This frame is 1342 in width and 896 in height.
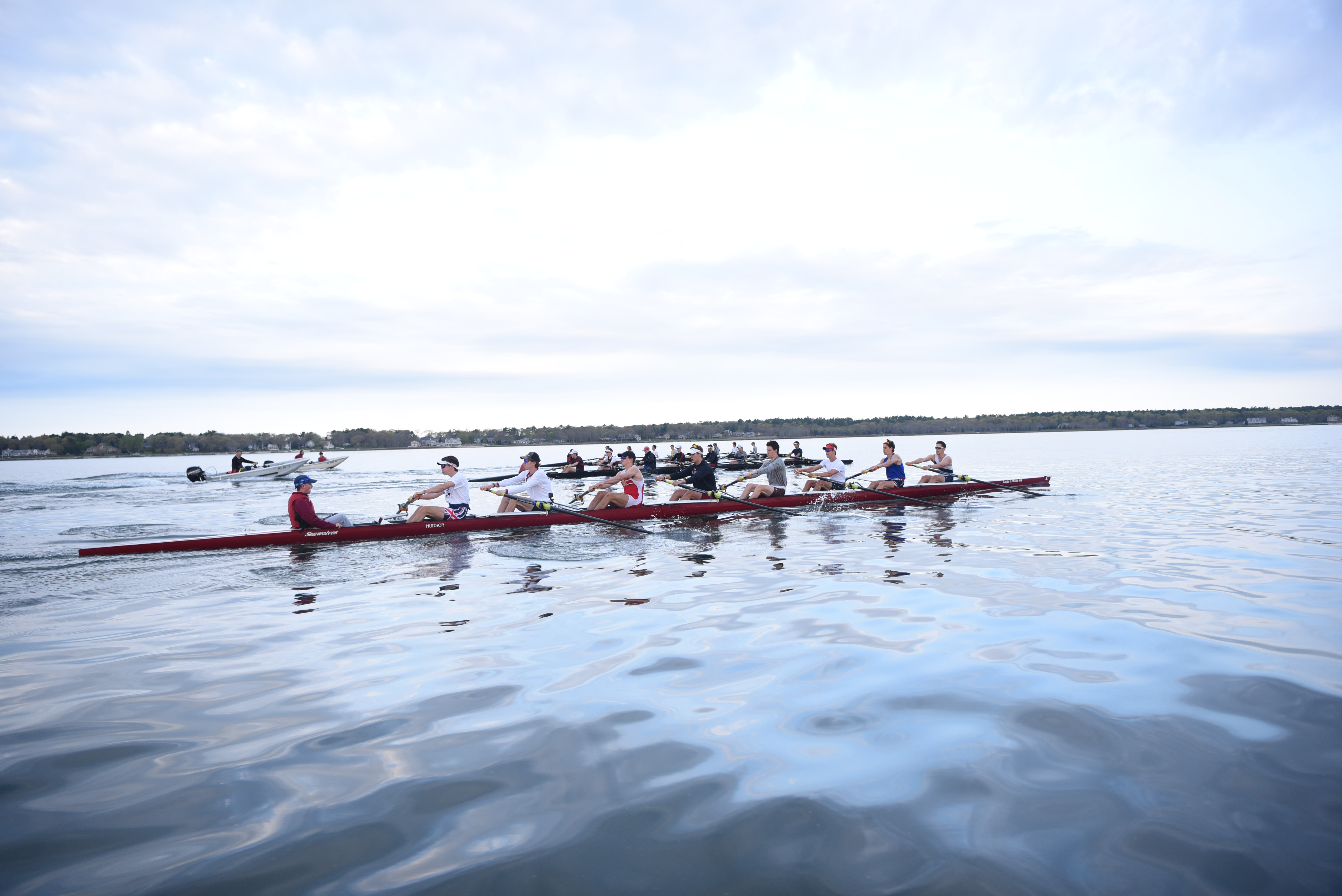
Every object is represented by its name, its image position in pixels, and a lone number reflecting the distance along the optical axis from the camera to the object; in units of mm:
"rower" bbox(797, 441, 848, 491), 18281
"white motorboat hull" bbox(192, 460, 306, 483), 37094
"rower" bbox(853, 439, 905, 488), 18750
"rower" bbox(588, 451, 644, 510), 15820
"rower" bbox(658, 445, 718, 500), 18797
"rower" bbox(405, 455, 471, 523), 14180
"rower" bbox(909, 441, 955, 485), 20156
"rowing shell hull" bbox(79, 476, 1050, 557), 12297
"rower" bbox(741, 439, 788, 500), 17641
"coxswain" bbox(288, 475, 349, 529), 12664
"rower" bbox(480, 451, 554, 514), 15586
